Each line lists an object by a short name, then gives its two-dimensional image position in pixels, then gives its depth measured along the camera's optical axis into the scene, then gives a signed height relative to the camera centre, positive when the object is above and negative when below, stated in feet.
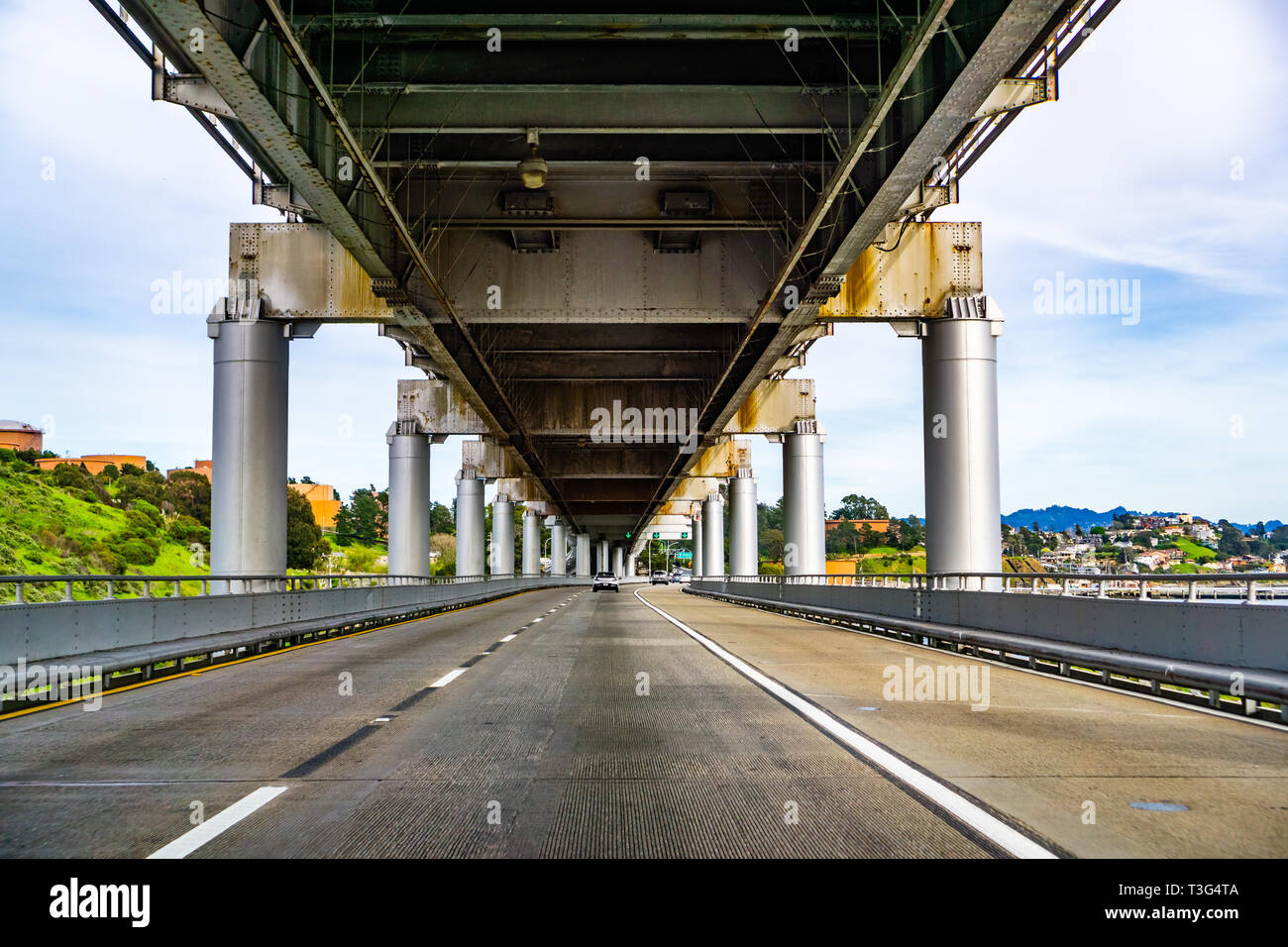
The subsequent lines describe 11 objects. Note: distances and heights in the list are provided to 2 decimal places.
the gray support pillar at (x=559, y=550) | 421.87 -7.29
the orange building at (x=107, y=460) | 518.62 +35.92
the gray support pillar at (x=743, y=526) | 212.02 +0.43
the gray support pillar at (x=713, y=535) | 283.59 -1.56
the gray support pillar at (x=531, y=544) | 339.98 -4.12
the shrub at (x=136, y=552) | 241.29 -3.74
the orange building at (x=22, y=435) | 409.28 +36.35
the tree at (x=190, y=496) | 368.07 +12.43
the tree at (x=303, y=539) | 364.99 -1.87
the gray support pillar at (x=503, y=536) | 284.82 -1.25
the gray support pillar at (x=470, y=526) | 211.82 +1.01
